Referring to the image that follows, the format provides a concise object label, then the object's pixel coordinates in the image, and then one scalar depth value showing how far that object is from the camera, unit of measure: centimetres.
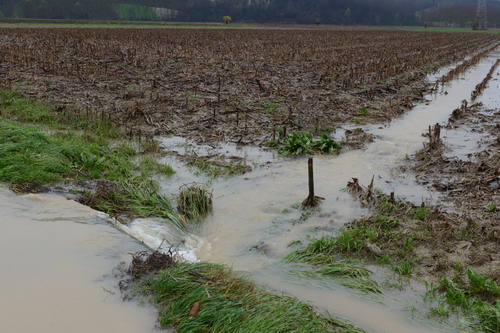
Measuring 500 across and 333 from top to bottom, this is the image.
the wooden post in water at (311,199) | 606
